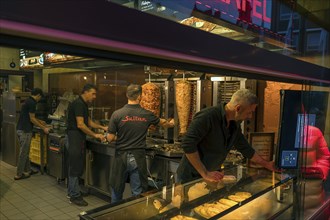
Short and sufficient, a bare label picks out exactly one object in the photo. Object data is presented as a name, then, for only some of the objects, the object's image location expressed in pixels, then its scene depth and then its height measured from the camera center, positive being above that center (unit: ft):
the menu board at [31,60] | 21.07 +2.08
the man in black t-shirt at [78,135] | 13.80 -2.29
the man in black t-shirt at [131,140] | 11.69 -2.05
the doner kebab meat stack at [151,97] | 13.17 -0.32
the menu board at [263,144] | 8.94 -1.58
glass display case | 5.69 -2.44
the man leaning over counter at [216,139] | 7.64 -1.31
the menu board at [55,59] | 17.42 +1.83
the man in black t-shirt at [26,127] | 18.29 -2.52
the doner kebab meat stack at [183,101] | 12.66 -0.45
